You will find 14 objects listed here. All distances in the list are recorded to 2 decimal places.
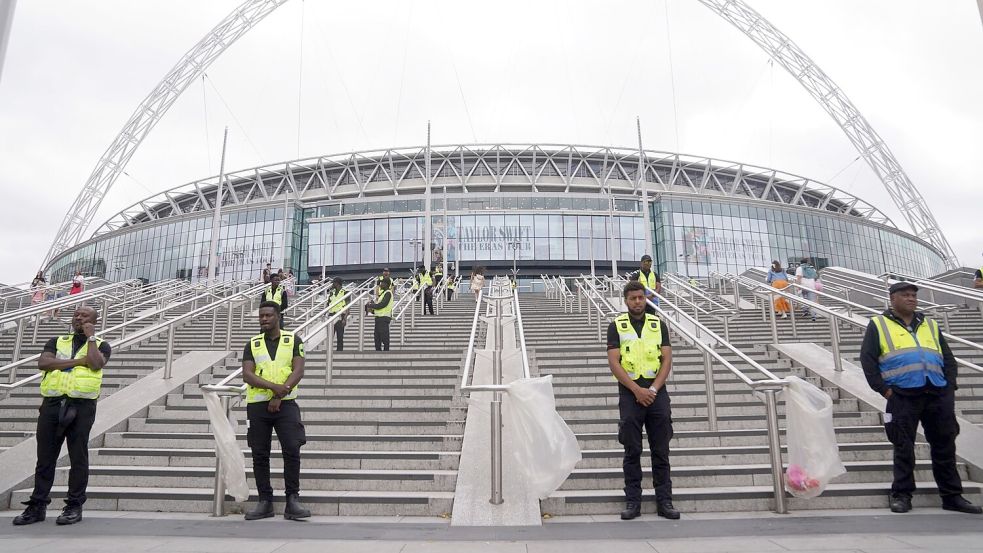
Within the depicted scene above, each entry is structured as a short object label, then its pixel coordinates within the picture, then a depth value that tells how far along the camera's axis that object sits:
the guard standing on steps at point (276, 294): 9.78
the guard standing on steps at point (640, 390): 4.01
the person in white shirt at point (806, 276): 12.98
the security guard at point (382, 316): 9.09
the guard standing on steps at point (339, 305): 9.41
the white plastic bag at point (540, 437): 3.84
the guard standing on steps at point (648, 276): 9.50
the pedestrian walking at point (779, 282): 10.83
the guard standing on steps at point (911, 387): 4.06
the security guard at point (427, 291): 13.97
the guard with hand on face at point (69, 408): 4.12
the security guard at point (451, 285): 18.11
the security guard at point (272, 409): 4.16
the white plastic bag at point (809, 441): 3.90
